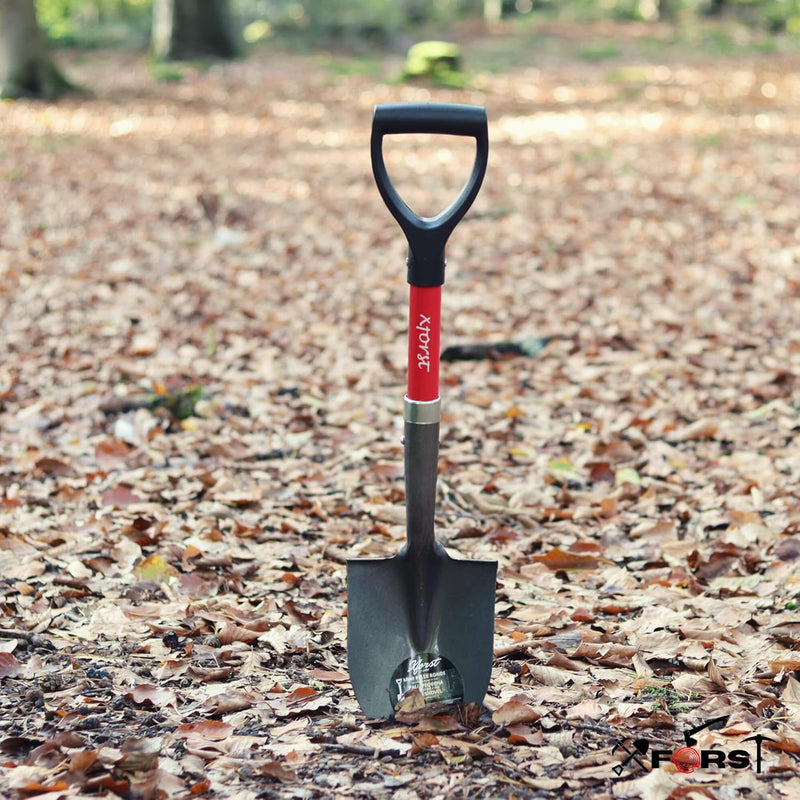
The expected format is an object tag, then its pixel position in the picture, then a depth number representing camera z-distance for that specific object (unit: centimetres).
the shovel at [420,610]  264
